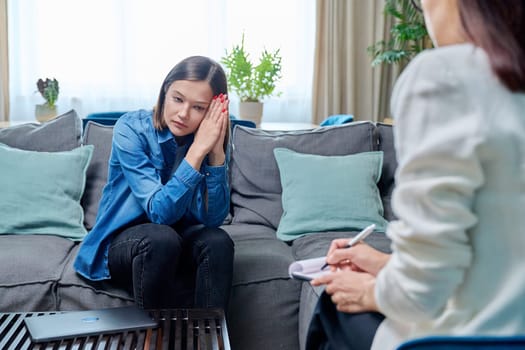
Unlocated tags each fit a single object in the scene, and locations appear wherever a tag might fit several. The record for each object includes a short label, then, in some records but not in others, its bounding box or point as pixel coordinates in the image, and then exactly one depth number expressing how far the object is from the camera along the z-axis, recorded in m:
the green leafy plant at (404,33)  3.60
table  1.20
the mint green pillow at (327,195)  2.26
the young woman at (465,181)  0.75
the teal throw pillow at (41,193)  2.16
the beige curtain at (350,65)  4.06
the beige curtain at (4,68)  3.73
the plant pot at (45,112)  3.15
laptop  1.22
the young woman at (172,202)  1.75
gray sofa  1.85
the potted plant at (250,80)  3.03
